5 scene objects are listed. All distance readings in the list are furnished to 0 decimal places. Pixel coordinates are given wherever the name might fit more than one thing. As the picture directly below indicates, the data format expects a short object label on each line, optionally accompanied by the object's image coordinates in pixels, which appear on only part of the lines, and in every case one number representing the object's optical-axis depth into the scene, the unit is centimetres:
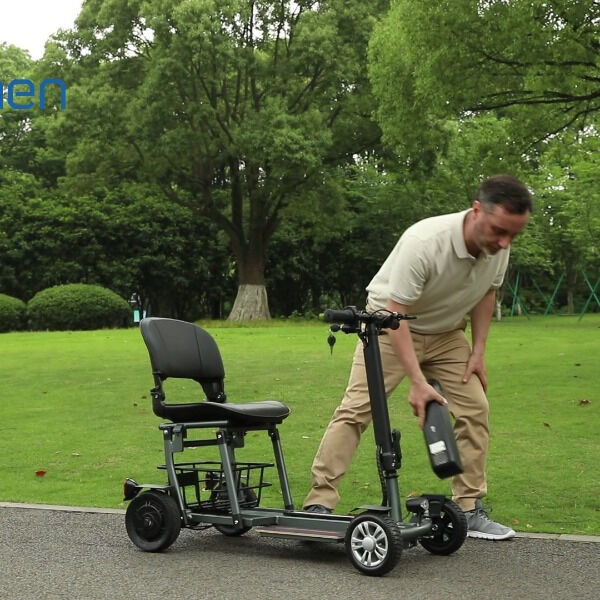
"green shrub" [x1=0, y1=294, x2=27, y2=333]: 3017
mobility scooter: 473
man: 490
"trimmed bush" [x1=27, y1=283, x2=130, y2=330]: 3003
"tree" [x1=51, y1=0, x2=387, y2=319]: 3070
